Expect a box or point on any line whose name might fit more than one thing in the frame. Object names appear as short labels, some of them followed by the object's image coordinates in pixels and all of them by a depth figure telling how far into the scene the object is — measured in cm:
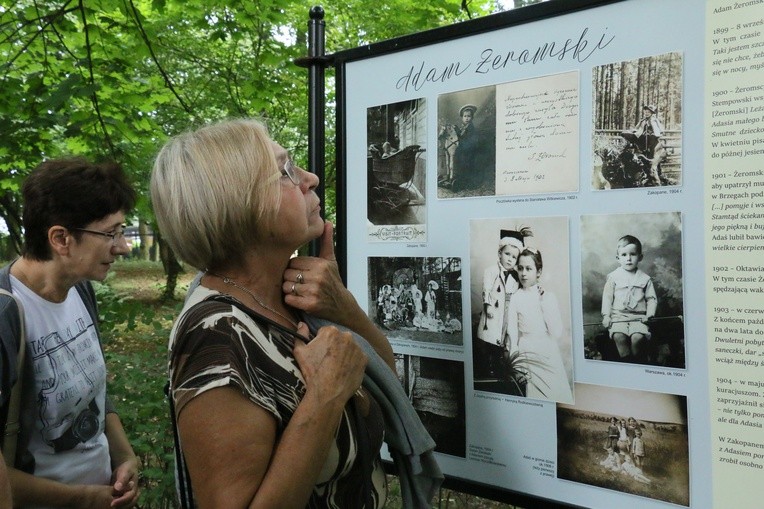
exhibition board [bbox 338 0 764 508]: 143
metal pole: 227
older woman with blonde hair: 138
